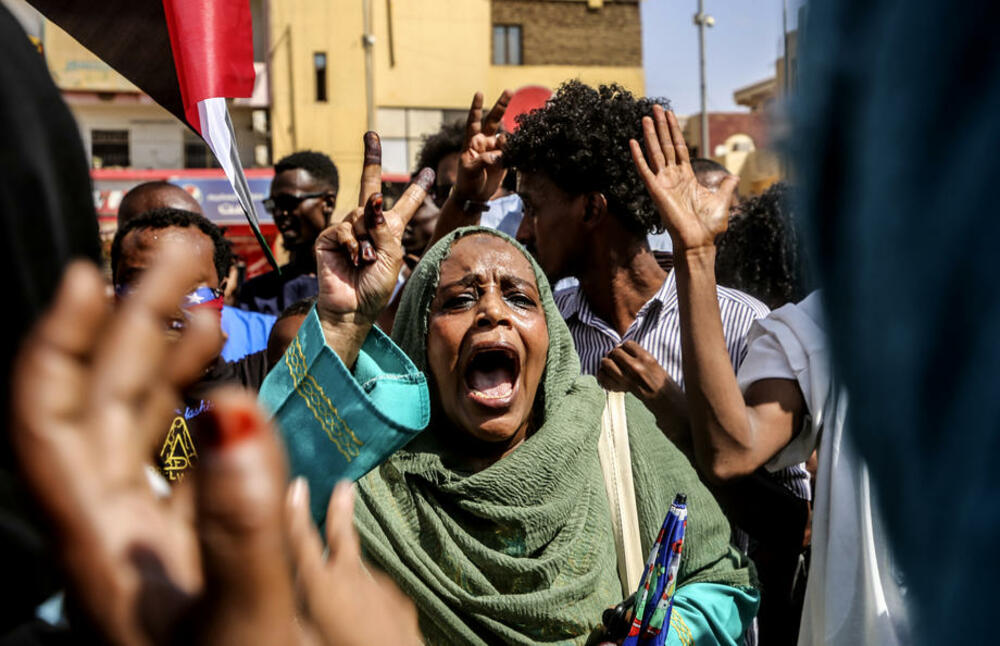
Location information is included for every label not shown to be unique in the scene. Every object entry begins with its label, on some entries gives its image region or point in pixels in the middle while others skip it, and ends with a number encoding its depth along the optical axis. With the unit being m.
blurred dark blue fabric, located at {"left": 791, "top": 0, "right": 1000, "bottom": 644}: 0.58
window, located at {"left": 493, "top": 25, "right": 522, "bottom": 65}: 27.23
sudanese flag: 2.22
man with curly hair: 3.33
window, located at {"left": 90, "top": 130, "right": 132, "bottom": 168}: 26.86
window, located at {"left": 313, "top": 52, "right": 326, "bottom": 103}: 24.59
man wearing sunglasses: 5.26
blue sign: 18.42
